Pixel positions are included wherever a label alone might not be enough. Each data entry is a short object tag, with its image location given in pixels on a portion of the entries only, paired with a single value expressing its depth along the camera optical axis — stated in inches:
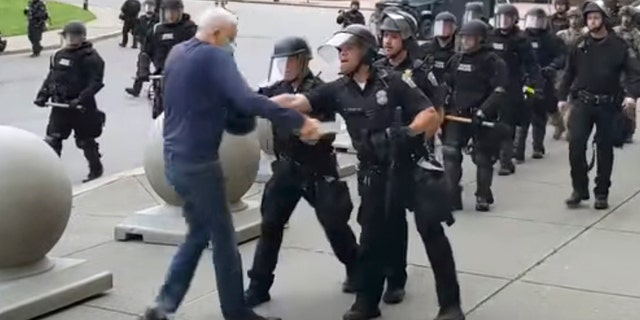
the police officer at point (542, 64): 539.5
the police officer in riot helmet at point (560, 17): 641.6
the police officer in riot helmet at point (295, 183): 286.5
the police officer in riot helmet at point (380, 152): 267.0
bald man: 247.8
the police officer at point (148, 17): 781.3
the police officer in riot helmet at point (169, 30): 545.3
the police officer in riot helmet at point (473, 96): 412.8
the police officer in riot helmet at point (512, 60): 494.0
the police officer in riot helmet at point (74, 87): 494.4
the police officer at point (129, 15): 1190.3
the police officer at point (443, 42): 443.5
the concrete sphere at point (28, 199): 287.0
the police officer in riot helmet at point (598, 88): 404.8
